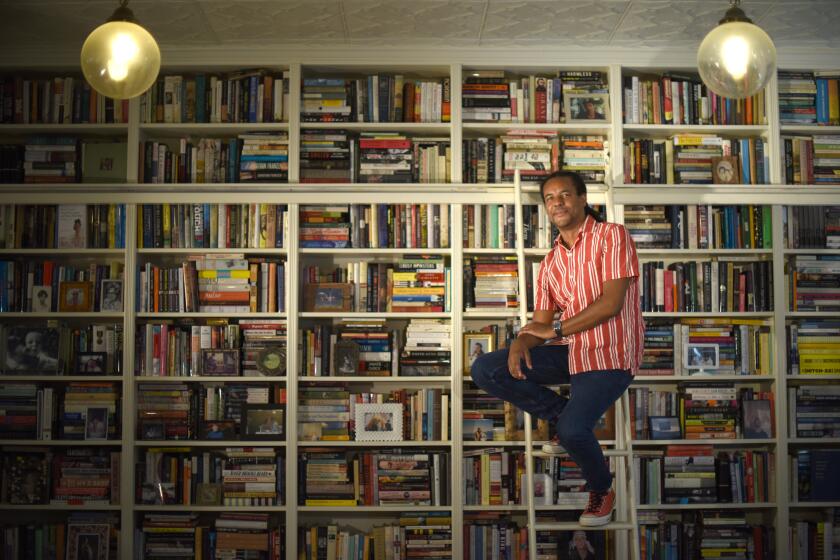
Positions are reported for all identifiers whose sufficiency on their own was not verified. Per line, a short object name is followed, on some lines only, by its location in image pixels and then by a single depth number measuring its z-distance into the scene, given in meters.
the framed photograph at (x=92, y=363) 4.32
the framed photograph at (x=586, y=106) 4.48
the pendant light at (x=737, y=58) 2.68
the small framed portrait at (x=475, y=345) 4.36
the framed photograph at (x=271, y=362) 4.30
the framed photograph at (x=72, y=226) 4.37
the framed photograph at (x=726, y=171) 4.43
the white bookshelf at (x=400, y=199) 4.24
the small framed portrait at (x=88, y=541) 4.24
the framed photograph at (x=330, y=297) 4.37
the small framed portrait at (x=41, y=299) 4.38
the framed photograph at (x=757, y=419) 4.32
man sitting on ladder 3.46
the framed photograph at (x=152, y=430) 4.27
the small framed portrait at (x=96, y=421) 4.29
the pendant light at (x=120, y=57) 2.68
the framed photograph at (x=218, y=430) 4.29
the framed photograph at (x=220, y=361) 4.31
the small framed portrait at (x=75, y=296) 4.36
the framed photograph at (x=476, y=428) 4.32
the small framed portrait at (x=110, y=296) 4.36
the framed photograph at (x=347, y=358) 4.32
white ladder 3.67
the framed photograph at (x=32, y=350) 4.34
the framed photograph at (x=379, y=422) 4.29
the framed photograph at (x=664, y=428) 4.31
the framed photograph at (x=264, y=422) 4.28
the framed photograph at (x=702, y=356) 4.35
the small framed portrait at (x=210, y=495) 4.27
